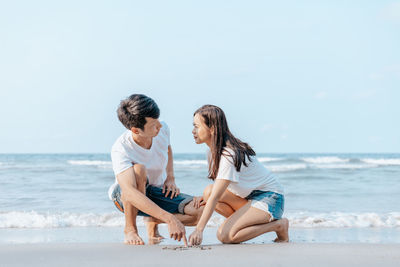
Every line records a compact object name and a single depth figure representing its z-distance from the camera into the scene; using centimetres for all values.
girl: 345
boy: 349
